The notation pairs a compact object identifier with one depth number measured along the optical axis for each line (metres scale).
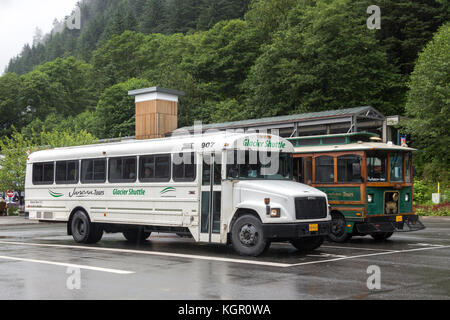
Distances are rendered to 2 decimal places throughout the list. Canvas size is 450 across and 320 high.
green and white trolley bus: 16.23
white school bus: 13.18
